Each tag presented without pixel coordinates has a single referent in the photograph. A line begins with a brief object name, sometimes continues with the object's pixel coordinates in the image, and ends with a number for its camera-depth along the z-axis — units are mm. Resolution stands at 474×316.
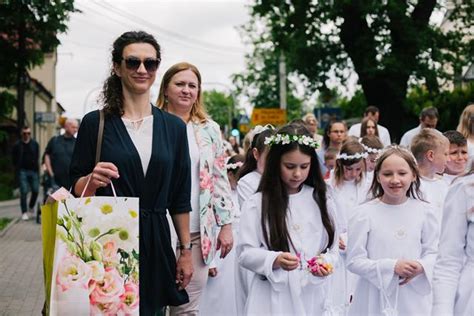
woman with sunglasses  4789
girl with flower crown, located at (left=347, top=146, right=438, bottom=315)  6609
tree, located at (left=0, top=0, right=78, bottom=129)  19292
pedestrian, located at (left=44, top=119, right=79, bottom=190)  17000
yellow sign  37344
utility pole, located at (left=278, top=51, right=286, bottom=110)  39000
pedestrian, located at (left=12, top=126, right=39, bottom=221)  21188
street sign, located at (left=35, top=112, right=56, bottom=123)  39250
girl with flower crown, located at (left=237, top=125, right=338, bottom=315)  6230
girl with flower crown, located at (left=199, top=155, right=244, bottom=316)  8234
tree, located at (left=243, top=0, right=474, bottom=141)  27891
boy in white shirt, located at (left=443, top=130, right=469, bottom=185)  8834
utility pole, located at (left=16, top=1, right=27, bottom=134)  26273
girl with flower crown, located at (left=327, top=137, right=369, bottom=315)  9008
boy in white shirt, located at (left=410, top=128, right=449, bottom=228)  8500
